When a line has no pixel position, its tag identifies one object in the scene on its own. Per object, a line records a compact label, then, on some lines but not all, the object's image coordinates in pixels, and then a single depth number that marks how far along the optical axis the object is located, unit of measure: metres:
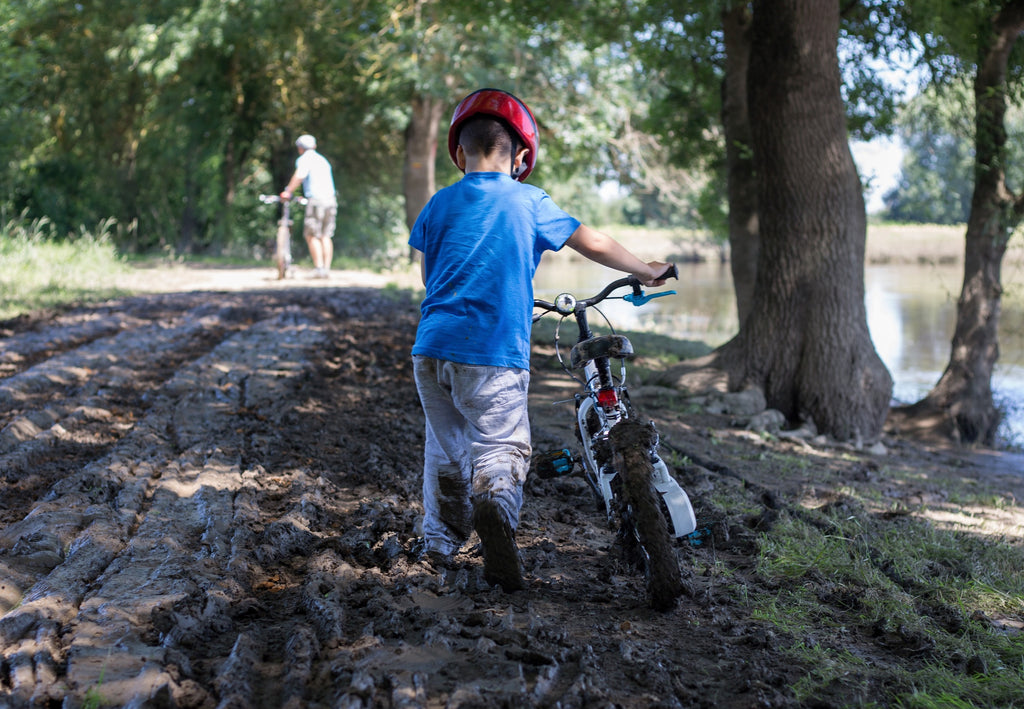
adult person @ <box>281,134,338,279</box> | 14.95
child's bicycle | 3.28
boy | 3.47
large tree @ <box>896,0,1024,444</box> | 10.84
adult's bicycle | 16.20
